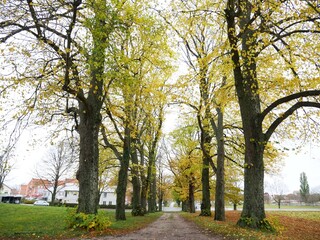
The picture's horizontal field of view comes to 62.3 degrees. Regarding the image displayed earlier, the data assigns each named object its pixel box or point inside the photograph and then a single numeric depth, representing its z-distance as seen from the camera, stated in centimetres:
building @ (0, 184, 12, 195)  10149
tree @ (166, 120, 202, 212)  2558
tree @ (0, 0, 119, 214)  820
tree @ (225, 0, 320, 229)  953
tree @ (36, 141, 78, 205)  5122
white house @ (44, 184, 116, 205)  8054
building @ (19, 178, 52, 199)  10238
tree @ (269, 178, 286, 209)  8319
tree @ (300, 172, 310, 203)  8350
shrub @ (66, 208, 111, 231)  1011
